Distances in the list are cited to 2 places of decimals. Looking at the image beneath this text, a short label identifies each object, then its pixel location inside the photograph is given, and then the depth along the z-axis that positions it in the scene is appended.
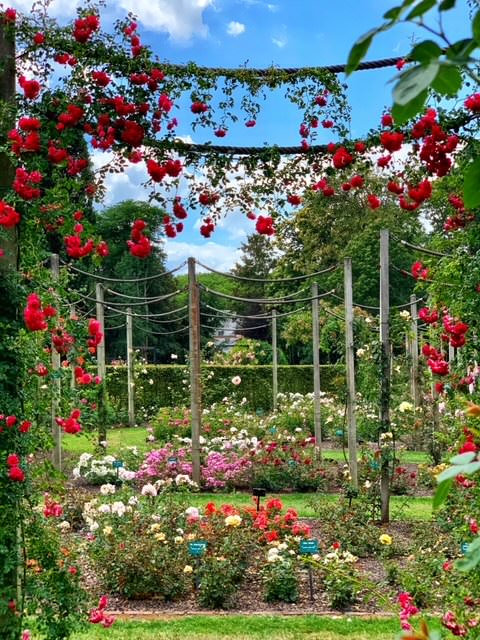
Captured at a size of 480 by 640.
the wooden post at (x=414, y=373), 9.25
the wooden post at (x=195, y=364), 6.43
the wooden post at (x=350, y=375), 5.87
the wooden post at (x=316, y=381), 7.66
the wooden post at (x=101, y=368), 7.16
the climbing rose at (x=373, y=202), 3.11
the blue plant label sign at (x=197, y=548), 3.77
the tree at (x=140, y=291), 21.17
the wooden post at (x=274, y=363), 10.70
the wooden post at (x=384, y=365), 5.43
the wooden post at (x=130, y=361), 10.98
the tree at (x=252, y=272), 28.13
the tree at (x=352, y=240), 19.08
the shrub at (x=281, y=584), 3.83
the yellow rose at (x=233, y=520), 4.10
